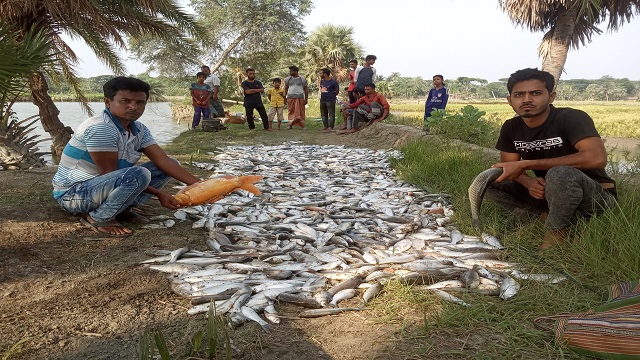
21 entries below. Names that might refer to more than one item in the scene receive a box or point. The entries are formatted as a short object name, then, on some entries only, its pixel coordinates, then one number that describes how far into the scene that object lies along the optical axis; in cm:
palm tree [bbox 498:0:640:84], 1348
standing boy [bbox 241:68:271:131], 1401
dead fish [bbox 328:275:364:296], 283
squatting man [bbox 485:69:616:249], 327
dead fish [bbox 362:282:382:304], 272
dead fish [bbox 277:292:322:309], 266
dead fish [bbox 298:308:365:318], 255
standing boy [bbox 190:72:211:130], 1373
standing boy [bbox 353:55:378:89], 1359
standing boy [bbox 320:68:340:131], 1438
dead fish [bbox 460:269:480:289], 286
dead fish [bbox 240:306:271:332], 241
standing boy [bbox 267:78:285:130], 1541
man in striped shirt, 371
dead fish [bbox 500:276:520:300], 271
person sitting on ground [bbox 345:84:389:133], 1359
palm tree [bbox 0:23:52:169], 300
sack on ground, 192
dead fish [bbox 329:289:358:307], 271
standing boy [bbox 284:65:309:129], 1527
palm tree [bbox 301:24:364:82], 3878
